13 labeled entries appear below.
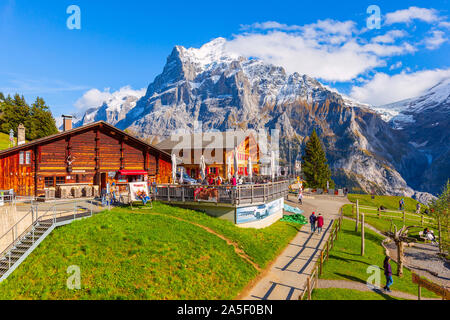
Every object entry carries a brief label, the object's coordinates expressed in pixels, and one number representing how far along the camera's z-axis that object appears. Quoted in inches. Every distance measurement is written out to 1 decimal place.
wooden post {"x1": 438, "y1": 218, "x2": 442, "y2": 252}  1010.4
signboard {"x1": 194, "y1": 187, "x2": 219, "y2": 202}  793.1
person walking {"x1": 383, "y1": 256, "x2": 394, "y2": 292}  574.8
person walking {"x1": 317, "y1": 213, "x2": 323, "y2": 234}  935.7
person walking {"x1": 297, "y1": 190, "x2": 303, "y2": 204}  1504.1
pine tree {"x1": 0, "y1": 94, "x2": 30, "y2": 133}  2493.6
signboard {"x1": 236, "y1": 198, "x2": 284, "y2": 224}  789.2
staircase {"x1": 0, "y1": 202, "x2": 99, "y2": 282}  496.1
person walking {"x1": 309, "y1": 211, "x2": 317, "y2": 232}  949.2
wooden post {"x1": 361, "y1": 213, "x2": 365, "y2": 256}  808.3
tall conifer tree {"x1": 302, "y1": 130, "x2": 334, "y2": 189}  2510.5
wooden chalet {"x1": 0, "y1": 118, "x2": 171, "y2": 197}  978.7
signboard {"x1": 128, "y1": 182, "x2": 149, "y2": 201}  822.5
